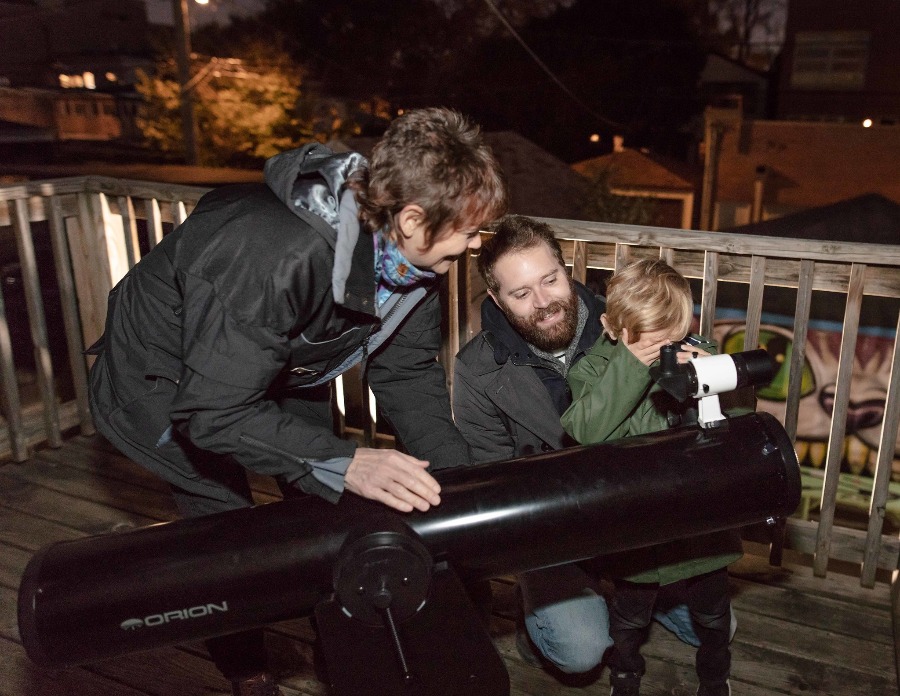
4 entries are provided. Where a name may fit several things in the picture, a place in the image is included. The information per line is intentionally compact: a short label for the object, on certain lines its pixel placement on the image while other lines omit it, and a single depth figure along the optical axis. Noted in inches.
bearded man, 82.7
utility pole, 601.2
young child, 71.9
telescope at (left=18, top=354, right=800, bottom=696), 48.2
